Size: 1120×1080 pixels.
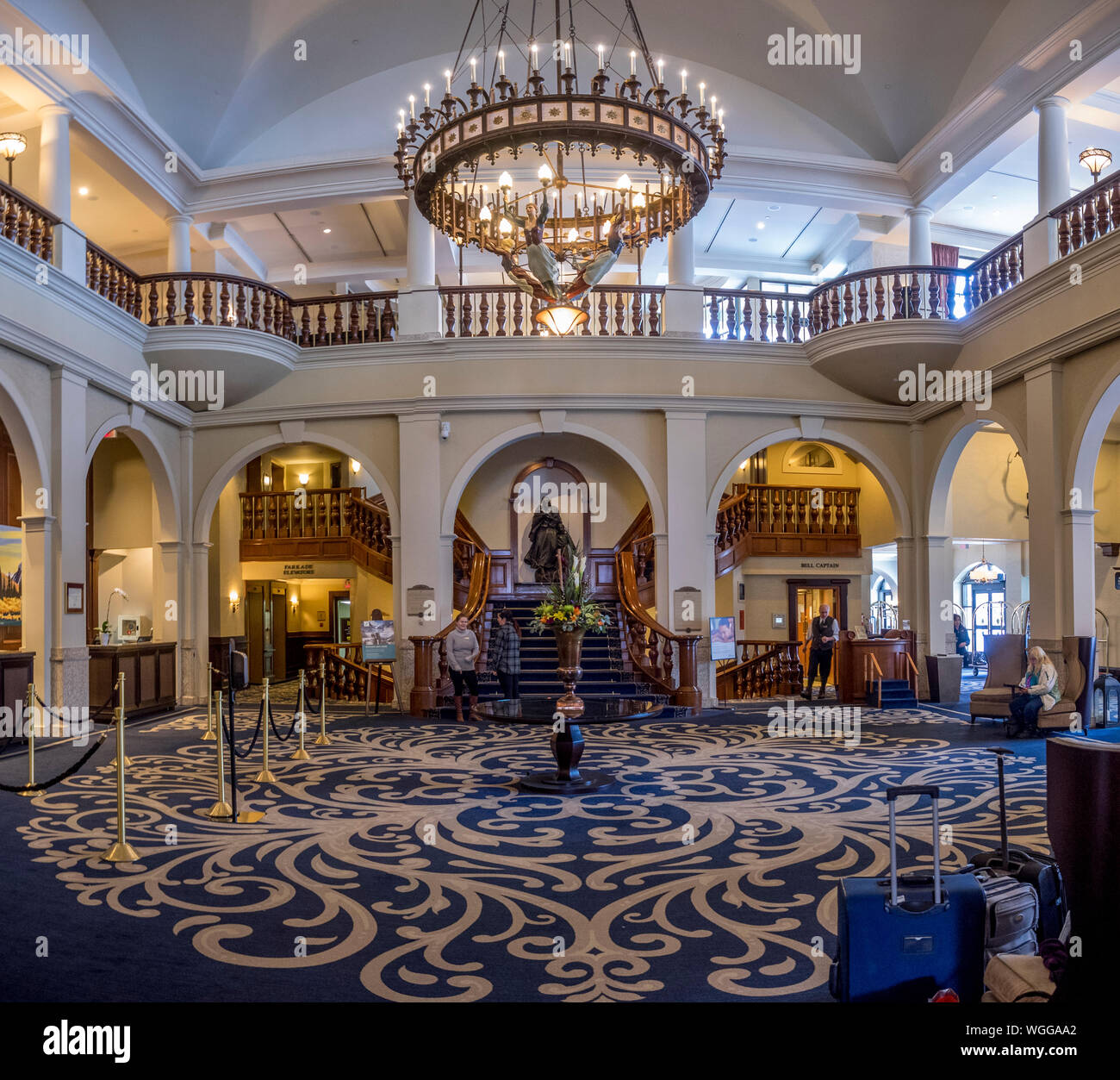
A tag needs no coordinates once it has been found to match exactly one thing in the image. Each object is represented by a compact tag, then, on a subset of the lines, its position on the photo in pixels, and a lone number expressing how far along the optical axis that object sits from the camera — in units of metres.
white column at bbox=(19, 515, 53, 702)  10.14
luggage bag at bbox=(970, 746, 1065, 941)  3.80
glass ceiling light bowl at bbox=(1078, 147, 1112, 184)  12.48
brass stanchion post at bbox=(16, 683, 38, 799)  6.65
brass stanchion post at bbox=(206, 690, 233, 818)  6.46
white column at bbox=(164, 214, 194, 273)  13.41
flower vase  8.04
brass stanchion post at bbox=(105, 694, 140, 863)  5.42
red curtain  16.47
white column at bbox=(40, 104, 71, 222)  10.66
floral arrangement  8.02
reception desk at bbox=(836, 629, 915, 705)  12.93
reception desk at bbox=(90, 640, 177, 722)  11.35
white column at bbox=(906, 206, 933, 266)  13.53
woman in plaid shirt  11.51
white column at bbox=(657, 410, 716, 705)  13.09
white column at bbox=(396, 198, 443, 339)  13.23
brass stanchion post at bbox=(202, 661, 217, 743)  10.14
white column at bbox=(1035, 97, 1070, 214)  10.56
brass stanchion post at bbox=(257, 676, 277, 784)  7.66
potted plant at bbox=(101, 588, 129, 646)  12.36
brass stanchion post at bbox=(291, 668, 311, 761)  8.74
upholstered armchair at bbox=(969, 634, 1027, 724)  10.38
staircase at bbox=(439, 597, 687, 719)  12.50
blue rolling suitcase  3.05
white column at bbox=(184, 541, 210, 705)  13.73
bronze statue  15.61
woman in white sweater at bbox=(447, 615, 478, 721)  11.23
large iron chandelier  6.38
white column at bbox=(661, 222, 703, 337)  13.22
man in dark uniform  13.73
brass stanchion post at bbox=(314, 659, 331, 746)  9.32
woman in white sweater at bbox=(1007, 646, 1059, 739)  9.44
